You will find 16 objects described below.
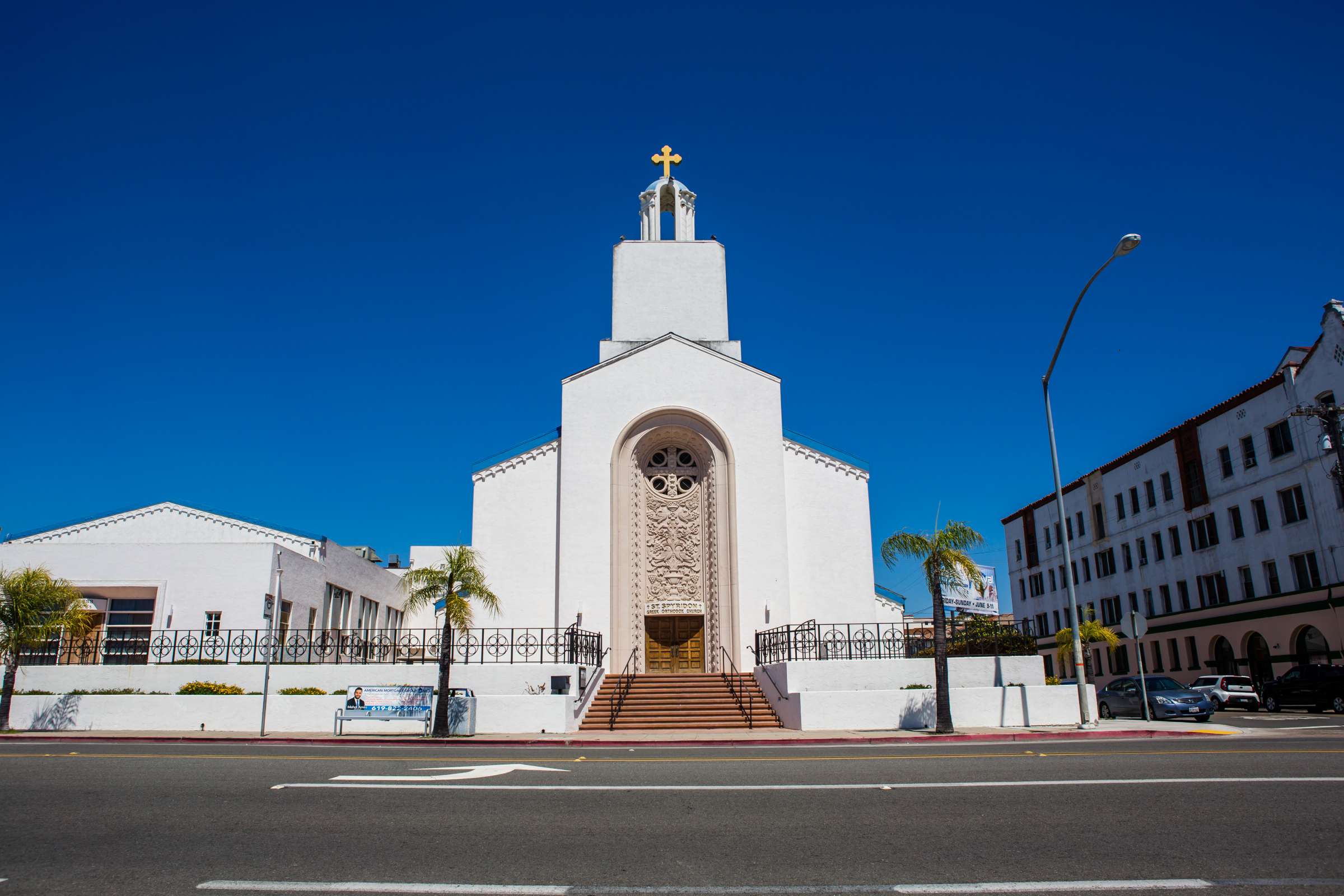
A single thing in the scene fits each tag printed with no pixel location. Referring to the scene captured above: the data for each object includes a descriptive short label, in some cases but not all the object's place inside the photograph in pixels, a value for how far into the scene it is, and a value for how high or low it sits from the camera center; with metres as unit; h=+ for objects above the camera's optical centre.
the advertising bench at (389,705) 20.58 -0.51
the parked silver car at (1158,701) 26.41 -0.90
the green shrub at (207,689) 22.50 -0.08
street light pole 19.17 +2.14
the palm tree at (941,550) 20.94 +2.78
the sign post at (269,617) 20.57 +1.61
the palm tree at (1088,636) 33.53 +1.32
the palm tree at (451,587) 20.92 +2.14
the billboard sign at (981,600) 45.47 +3.74
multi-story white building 36.06 +6.29
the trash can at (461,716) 20.69 -0.77
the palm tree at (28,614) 21.88 +1.78
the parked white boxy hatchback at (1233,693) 33.19 -0.89
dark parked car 29.92 -0.73
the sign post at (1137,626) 22.34 +1.07
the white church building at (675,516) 29.89 +5.38
